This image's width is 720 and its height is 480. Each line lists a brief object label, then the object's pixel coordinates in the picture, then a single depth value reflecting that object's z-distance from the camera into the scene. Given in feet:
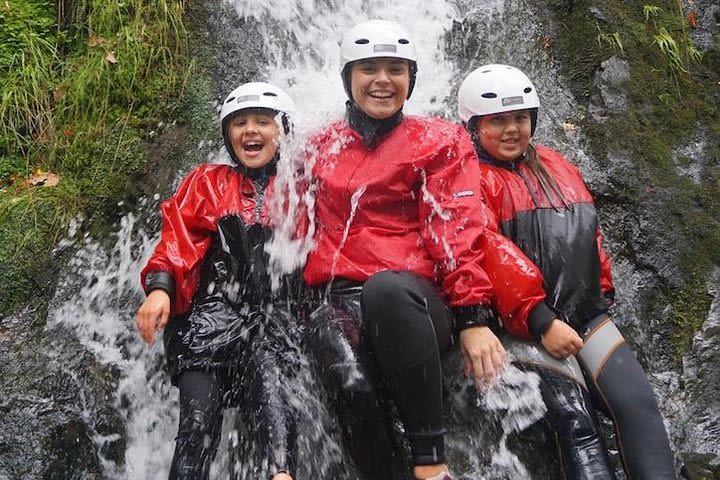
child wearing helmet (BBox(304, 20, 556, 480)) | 10.30
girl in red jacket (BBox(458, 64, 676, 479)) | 11.44
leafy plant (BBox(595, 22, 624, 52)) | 20.10
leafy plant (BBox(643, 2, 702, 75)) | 20.27
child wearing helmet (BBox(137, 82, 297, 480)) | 11.60
